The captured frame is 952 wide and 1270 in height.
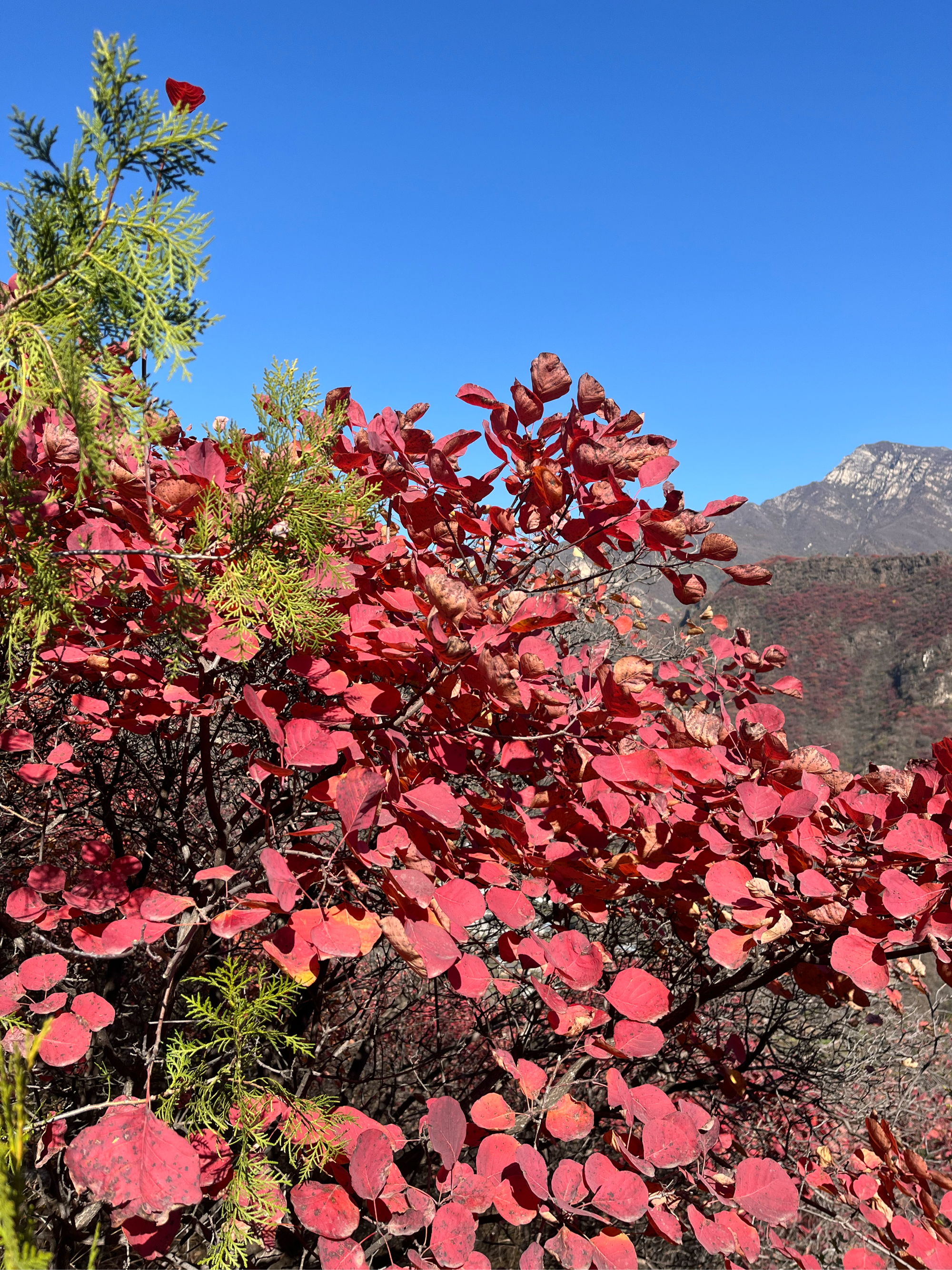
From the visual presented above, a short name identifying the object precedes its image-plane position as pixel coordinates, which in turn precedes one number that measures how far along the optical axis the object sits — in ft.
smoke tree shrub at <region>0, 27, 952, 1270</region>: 2.93
